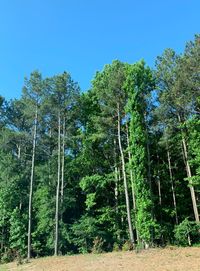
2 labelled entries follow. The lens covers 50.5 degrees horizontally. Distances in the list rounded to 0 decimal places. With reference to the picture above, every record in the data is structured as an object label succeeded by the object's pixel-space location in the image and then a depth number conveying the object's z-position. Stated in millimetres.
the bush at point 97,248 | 13340
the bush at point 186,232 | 13731
